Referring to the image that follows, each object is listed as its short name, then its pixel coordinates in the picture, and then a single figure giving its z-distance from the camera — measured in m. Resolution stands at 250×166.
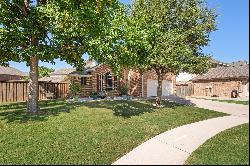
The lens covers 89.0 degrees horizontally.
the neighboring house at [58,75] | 16.14
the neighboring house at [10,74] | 20.31
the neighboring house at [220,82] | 17.55
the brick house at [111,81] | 13.82
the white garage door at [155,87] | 16.18
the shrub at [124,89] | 14.43
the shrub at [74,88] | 12.60
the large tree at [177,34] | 9.28
